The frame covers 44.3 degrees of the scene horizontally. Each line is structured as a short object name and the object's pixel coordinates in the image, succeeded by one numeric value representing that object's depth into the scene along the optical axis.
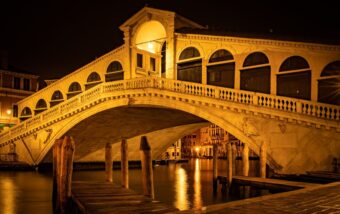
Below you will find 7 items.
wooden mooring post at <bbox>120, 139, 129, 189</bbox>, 11.26
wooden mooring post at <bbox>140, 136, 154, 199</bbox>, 8.99
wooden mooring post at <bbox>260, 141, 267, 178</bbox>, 12.74
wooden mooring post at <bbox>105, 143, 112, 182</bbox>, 12.89
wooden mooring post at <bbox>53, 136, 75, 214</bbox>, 8.45
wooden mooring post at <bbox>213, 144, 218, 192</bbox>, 13.81
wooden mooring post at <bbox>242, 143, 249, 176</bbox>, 13.95
